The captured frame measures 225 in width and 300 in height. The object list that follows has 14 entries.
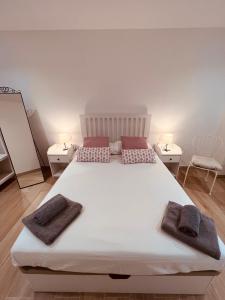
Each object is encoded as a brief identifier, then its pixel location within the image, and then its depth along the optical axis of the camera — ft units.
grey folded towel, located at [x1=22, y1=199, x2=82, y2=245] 3.58
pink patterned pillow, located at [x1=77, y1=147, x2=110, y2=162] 7.27
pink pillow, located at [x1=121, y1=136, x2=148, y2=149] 7.88
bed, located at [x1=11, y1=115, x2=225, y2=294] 3.34
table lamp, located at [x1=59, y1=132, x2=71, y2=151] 8.91
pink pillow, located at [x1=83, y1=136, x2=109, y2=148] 7.96
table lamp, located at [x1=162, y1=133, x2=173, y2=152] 8.73
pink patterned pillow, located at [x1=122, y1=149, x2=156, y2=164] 7.13
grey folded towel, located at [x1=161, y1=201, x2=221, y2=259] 3.33
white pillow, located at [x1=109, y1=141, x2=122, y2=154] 8.05
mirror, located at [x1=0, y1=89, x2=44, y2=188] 7.54
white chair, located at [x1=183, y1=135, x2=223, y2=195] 8.20
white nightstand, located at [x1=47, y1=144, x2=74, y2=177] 8.23
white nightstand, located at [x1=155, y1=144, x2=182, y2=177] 8.11
